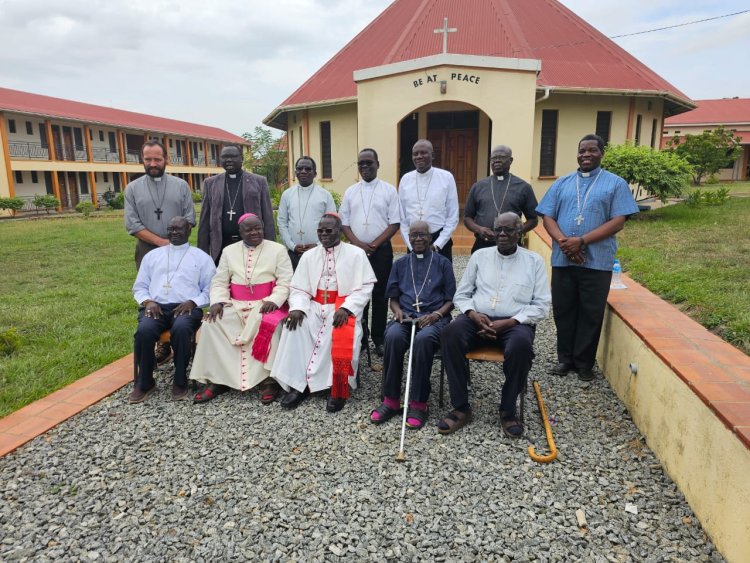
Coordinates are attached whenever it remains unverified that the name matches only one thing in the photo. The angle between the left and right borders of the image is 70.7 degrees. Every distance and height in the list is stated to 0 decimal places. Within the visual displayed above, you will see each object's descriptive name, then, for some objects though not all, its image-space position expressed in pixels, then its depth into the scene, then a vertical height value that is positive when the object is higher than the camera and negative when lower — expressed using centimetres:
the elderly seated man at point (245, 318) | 461 -112
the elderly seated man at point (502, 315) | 388 -98
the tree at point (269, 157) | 3412 +206
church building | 1118 +240
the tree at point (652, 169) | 1215 +41
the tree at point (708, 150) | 2816 +195
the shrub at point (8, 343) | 546 -156
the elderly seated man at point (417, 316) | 406 -104
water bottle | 550 -96
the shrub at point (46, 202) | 2675 -58
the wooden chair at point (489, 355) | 392 -126
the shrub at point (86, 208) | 2389 -80
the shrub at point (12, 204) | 2514 -62
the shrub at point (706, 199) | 1406 -32
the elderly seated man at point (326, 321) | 437 -112
